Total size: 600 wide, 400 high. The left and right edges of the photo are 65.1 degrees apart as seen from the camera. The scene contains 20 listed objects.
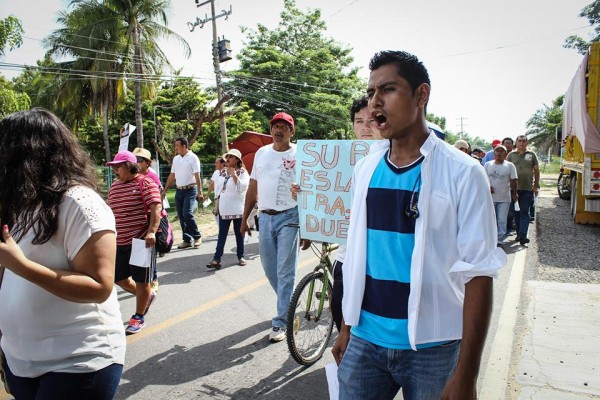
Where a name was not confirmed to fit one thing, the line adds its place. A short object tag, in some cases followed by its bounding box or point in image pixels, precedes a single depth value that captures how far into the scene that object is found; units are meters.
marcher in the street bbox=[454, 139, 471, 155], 8.83
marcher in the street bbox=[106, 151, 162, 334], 4.59
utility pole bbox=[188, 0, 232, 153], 21.12
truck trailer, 8.89
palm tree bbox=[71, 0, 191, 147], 21.88
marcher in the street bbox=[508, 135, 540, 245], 8.64
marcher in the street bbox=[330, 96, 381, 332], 3.10
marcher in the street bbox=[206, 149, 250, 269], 7.40
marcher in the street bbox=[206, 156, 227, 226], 8.52
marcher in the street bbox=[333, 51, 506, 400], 1.58
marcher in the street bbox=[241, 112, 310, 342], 4.31
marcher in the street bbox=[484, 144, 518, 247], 8.62
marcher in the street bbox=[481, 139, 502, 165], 9.99
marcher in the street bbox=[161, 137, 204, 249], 8.90
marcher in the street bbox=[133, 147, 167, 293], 5.97
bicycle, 3.79
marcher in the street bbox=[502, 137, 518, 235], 9.56
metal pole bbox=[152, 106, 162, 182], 22.11
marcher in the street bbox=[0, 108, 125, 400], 1.70
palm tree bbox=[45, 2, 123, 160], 21.91
